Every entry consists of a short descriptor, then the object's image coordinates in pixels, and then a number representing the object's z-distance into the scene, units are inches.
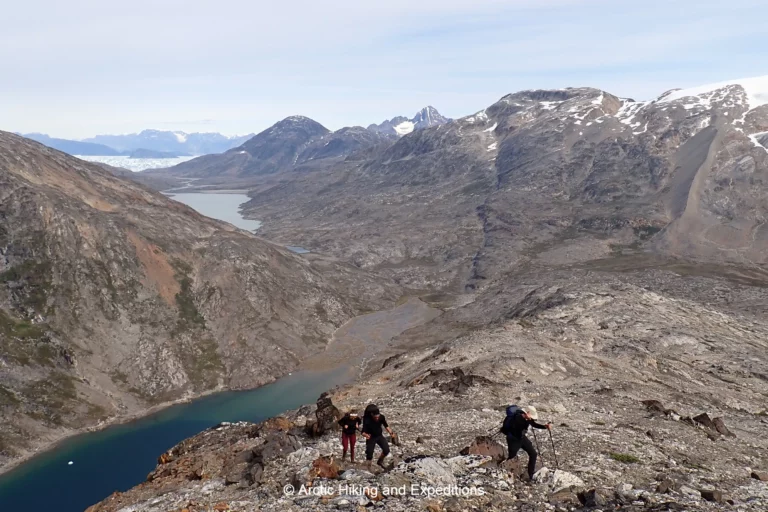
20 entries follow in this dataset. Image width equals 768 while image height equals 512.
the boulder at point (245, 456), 1075.3
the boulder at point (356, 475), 891.9
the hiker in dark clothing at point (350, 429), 943.0
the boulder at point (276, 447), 1042.1
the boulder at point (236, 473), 986.1
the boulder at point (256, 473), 958.2
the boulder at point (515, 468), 912.9
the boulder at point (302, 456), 1006.4
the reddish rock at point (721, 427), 1394.4
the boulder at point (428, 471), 886.4
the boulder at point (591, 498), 816.3
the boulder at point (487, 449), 997.8
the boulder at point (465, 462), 940.1
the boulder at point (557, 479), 890.7
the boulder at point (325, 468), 912.3
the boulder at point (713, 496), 845.8
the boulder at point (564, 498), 832.9
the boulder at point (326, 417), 1170.0
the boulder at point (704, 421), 1421.1
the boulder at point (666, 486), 882.8
